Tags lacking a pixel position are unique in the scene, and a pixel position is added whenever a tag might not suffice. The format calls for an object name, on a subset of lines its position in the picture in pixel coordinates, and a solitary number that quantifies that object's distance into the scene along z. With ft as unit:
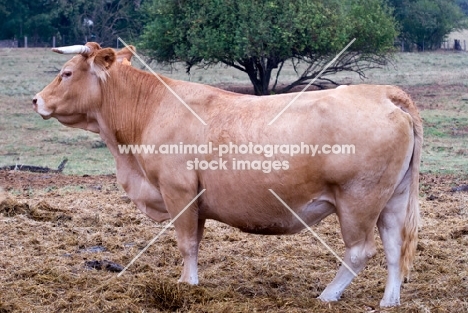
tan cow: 17.85
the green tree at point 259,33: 72.18
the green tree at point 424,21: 152.15
